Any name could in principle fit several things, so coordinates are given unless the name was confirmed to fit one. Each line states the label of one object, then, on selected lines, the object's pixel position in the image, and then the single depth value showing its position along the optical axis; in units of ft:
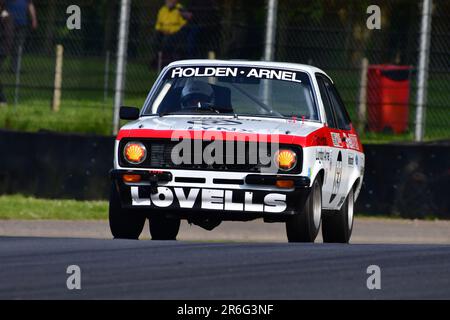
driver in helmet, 35.42
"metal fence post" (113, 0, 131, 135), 57.31
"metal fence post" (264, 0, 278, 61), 55.83
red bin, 56.46
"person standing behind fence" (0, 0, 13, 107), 59.82
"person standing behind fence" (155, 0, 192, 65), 59.21
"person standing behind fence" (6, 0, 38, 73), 60.34
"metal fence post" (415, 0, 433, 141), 54.70
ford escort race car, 32.50
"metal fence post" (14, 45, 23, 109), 60.44
